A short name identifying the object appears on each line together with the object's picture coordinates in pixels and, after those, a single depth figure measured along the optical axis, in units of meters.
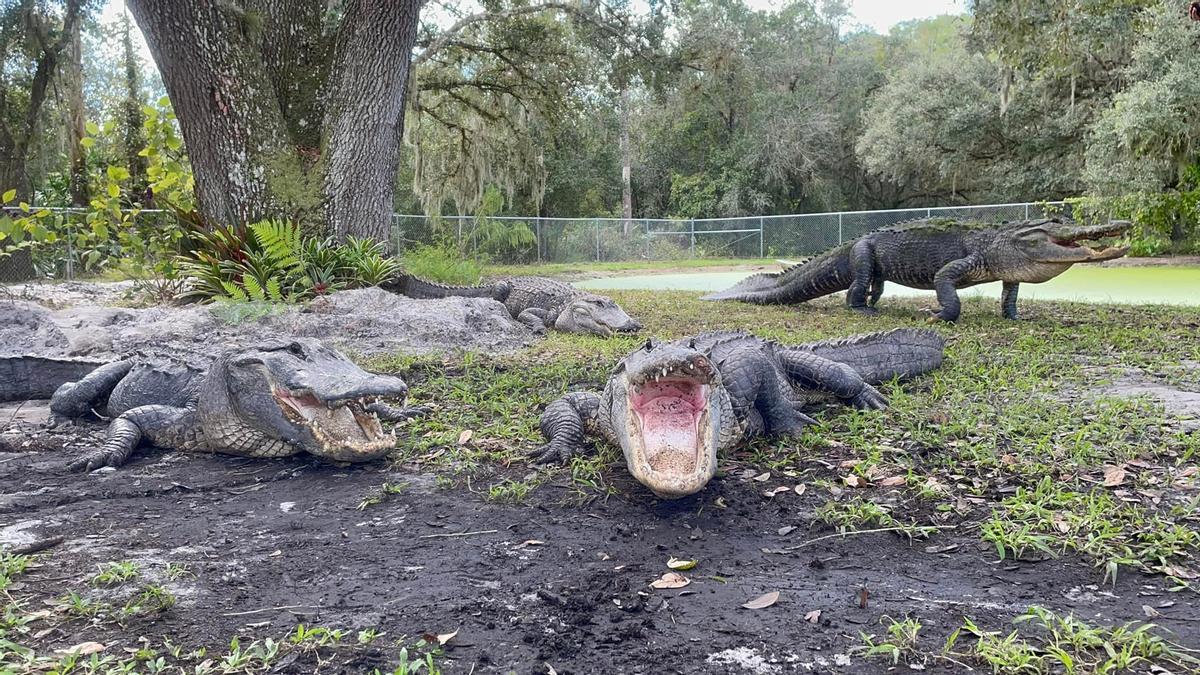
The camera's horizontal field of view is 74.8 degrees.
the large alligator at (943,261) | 7.91
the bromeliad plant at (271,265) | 8.09
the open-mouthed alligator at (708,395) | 2.93
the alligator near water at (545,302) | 7.95
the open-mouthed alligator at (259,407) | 3.54
